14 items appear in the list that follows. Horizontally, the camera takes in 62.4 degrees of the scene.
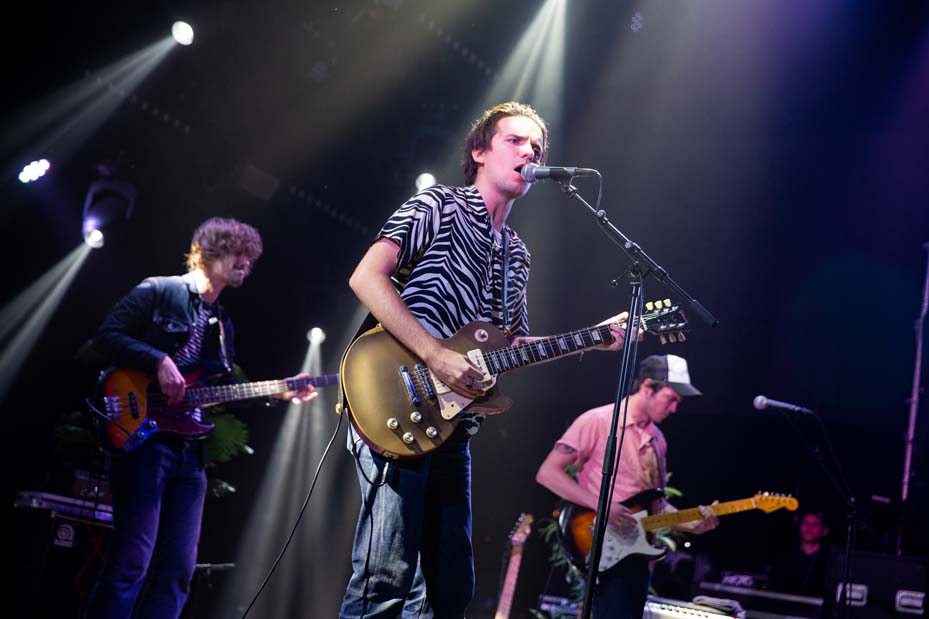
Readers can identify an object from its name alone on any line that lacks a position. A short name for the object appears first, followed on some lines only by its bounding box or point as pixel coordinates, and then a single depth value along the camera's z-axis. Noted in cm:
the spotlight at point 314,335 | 806
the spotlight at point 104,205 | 640
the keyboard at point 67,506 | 480
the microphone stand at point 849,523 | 494
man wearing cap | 525
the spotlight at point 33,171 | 579
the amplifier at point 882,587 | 541
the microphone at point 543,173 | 287
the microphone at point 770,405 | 513
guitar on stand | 647
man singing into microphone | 237
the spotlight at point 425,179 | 793
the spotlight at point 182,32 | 605
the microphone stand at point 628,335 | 239
